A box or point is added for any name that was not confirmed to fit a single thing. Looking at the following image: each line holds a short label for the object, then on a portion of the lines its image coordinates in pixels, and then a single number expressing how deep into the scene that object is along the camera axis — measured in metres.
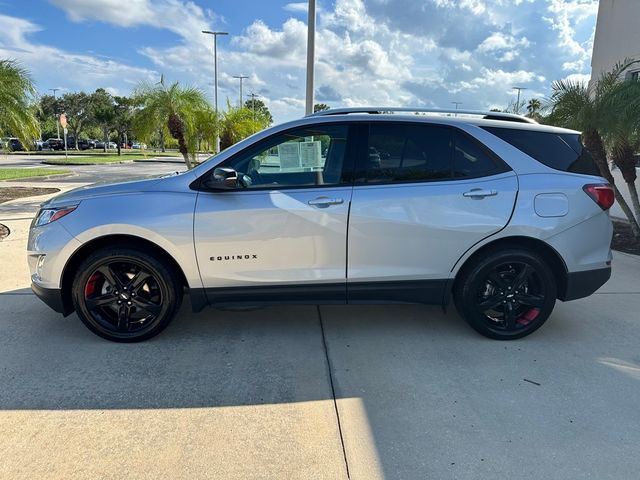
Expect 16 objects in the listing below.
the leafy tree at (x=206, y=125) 13.15
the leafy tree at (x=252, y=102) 53.06
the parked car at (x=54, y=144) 59.54
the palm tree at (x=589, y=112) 7.36
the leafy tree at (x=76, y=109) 54.32
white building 10.73
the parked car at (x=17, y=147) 49.79
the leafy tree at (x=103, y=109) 48.09
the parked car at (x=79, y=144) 64.06
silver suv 3.60
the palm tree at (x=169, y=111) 11.98
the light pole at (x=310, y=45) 9.85
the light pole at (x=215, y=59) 32.31
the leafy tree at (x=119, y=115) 47.25
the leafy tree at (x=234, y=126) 15.88
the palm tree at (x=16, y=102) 10.32
